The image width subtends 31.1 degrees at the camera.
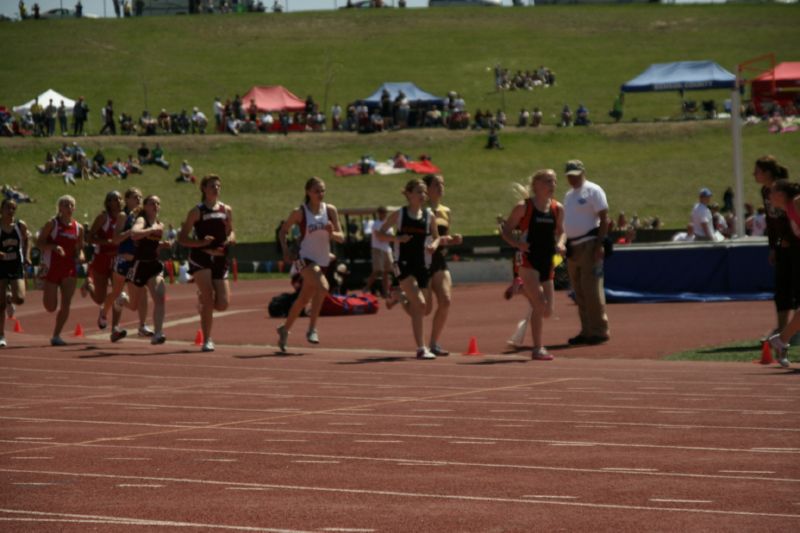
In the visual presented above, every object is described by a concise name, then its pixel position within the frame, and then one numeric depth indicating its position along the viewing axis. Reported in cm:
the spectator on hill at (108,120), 6519
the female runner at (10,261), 1858
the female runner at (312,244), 1692
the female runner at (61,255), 1852
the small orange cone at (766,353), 1398
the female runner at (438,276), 1608
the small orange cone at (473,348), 1662
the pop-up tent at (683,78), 4942
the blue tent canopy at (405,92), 6856
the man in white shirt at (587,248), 1705
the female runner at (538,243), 1542
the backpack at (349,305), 2454
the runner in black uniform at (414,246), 1591
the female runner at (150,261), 1805
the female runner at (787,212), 1305
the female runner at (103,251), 1888
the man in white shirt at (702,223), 2566
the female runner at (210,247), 1709
